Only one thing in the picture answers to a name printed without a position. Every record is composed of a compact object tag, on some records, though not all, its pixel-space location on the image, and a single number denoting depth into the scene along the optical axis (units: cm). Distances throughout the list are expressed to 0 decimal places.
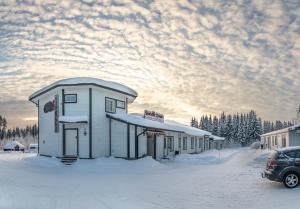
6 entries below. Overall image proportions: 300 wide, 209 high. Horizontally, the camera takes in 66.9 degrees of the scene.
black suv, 861
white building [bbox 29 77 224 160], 1642
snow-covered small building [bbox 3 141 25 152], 3970
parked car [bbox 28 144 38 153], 4022
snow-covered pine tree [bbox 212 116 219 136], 6886
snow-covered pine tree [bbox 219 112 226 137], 6851
